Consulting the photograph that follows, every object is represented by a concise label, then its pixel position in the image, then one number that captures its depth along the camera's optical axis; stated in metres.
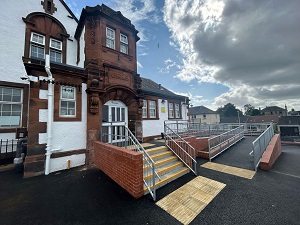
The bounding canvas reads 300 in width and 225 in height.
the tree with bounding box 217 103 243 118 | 72.94
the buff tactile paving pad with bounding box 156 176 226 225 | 3.20
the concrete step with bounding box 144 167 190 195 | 4.39
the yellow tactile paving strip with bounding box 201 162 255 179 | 5.23
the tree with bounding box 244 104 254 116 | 92.01
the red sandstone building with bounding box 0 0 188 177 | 5.89
